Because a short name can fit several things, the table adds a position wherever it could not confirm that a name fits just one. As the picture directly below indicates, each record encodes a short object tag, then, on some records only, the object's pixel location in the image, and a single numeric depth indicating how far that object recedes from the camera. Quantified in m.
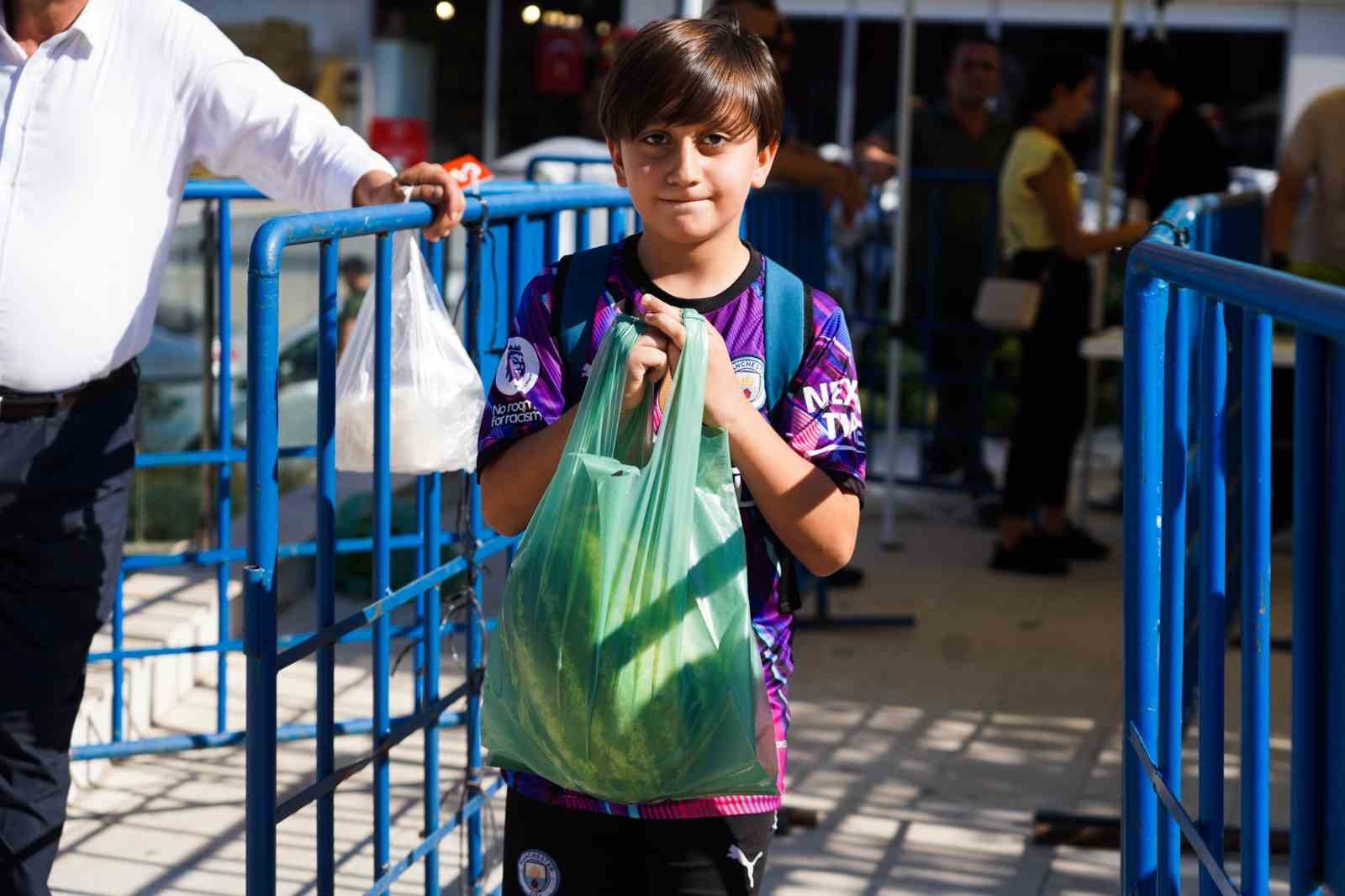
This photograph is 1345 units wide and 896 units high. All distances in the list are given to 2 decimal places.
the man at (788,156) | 5.60
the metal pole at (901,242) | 6.74
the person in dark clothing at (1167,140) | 6.61
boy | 1.95
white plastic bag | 2.65
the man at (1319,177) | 6.02
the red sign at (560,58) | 12.98
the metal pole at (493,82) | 13.09
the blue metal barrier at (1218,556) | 1.53
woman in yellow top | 6.46
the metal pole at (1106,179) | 6.82
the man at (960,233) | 7.58
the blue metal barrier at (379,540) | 2.17
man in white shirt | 2.55
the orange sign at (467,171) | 3.02
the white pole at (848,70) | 12.23
